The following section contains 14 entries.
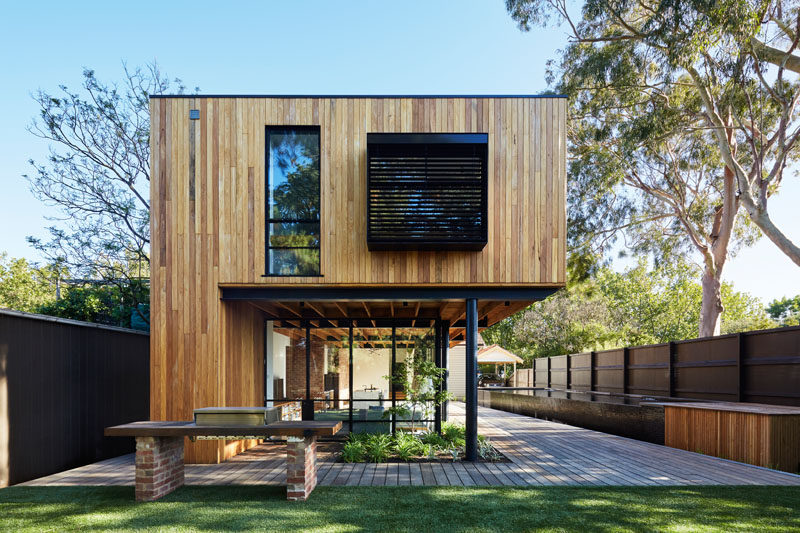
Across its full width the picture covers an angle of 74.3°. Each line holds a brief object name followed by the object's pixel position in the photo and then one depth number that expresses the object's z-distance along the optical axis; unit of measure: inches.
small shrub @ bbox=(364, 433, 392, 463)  298.0
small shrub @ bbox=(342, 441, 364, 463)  297.9
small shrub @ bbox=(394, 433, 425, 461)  303.3
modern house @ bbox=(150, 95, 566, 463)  298.8
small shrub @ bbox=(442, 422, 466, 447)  338.2
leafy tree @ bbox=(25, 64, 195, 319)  583.5
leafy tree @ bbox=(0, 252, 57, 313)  1064.2
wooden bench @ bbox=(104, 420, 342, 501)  212.8
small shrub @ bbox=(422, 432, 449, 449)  327.6
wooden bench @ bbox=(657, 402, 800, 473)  269.0
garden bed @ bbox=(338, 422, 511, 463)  300.0
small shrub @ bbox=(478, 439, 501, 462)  305.3
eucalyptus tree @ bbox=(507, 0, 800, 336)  452.1
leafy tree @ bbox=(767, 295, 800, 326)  2155.3
